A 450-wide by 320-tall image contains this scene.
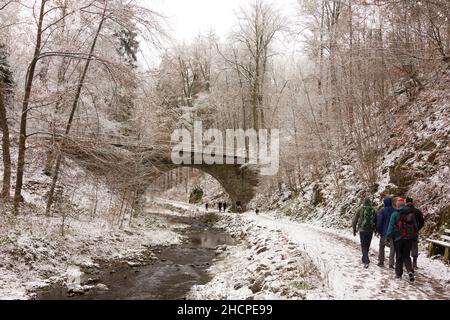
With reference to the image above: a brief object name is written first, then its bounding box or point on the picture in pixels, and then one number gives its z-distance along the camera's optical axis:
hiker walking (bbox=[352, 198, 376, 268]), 7.45
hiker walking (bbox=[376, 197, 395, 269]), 7.35
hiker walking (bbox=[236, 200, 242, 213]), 24.85
